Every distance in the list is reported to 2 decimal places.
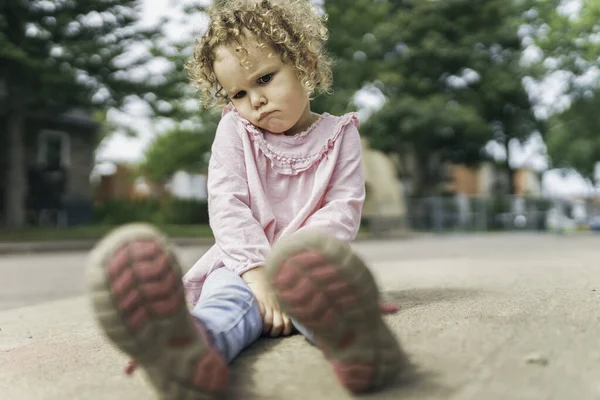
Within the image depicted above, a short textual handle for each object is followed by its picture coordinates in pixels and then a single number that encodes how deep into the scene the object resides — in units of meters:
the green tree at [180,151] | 20.98
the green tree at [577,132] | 23.88
